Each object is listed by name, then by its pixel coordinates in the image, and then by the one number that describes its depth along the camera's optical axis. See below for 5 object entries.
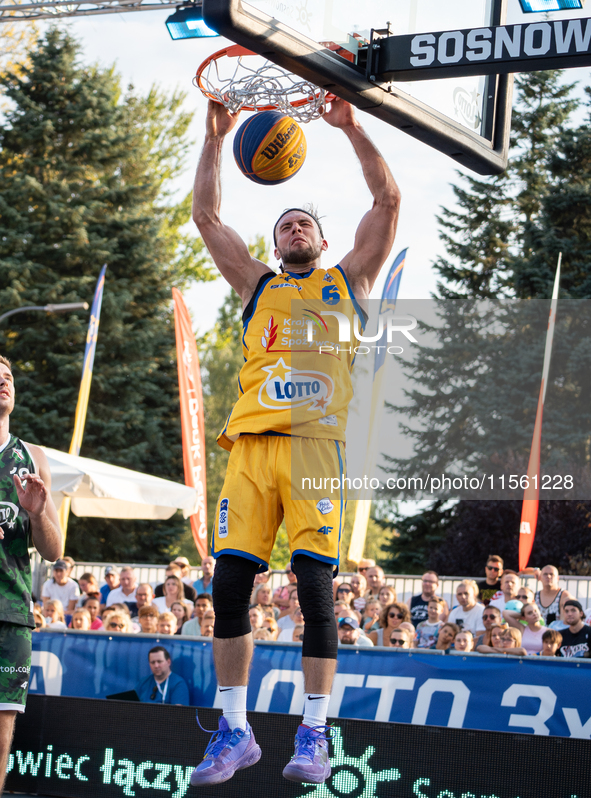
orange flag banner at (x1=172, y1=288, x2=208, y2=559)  14.48
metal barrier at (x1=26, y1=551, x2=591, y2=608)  12.98
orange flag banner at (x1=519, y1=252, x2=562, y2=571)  13.73
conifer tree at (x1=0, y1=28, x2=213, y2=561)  28.12
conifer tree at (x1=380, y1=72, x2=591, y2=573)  26.22
